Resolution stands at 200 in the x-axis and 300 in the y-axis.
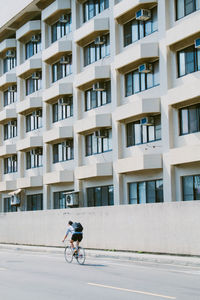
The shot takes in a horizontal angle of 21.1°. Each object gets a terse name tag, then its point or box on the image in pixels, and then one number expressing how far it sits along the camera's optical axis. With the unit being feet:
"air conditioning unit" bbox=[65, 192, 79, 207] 106.42
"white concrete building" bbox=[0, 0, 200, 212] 84.23
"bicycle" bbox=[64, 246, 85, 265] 67.03
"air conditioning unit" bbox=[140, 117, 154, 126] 89.81
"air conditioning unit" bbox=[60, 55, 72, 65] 113.70
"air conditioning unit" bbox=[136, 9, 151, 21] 89.81
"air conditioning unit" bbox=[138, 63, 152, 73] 89.97
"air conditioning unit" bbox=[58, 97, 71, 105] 113.50
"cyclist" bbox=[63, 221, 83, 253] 68.54
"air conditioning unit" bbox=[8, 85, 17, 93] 137.87
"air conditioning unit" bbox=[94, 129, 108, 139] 101.96
